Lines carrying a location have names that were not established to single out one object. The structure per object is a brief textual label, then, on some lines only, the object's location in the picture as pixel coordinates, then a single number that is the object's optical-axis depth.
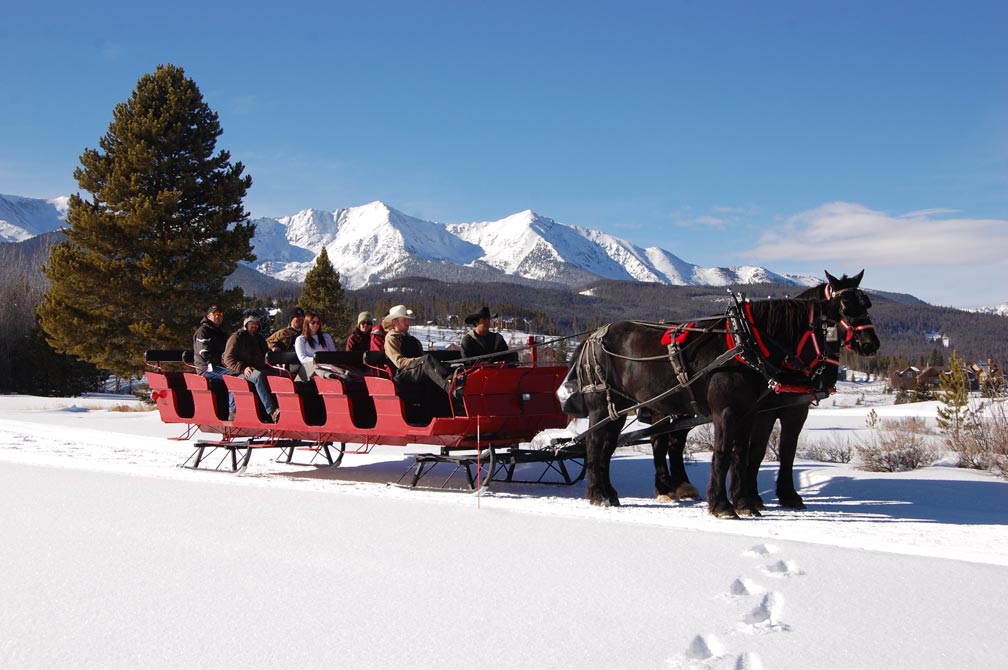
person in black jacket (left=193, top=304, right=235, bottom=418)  10.74
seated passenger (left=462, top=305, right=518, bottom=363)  9.09
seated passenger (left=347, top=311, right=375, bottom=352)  10.96
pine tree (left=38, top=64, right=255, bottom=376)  24.95
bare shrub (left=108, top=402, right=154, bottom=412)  22.70
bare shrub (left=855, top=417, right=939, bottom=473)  10.29
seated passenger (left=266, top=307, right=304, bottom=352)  11.66
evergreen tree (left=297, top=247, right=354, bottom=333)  41.00
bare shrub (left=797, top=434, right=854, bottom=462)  11.89
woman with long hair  10.30
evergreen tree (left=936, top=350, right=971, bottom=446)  16.05
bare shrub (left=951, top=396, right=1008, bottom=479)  10.52
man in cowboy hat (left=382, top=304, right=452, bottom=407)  8.64
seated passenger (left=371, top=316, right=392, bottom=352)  10.16
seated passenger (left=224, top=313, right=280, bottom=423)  9.84
